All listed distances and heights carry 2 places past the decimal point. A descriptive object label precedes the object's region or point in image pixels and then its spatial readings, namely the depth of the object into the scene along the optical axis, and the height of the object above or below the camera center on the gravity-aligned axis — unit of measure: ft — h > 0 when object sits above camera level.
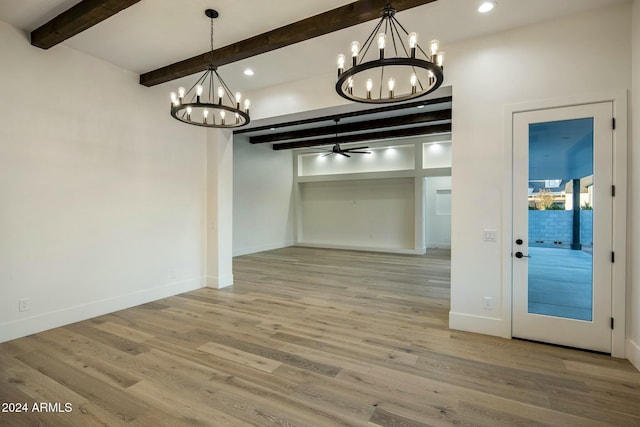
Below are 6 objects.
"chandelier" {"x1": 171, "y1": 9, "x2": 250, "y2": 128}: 9.98 +5.23
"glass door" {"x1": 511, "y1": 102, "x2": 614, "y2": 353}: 9.77 -0.54
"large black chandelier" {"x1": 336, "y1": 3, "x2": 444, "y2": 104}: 7.07 +5.04
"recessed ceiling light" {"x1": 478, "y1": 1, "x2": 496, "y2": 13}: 9.36 +6.51
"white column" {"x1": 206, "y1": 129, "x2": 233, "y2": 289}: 17.71 +0.35
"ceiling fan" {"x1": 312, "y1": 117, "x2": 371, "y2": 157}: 25.67 +5.23
